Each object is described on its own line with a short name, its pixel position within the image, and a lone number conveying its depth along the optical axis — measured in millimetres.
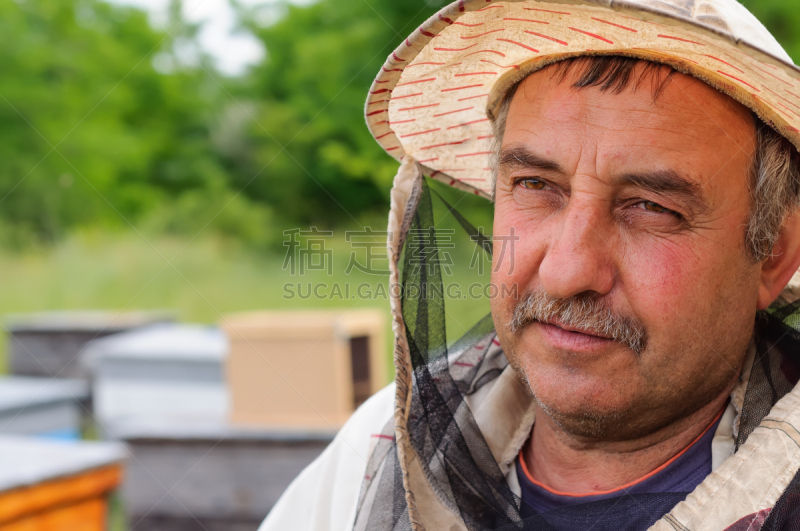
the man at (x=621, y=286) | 933
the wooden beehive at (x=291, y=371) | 3135
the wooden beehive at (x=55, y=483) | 2260
